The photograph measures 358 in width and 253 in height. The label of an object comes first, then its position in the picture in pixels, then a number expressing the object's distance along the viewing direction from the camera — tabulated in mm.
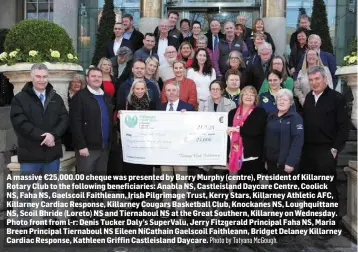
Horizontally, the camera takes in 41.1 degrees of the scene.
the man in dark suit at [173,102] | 6172
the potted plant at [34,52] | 6199
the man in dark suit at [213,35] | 9031
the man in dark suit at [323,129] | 5777
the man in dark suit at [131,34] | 9438
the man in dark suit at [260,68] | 7242
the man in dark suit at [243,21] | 9488
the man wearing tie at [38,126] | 5480
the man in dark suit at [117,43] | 8977
